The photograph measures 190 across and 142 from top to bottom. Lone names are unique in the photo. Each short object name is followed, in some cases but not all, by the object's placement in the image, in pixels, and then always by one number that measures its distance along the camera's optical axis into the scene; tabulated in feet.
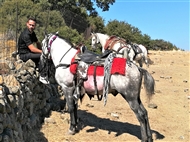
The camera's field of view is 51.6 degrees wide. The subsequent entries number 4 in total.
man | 14.94
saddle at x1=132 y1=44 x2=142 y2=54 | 29.25
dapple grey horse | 12.32
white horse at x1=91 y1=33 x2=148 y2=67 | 26.74
